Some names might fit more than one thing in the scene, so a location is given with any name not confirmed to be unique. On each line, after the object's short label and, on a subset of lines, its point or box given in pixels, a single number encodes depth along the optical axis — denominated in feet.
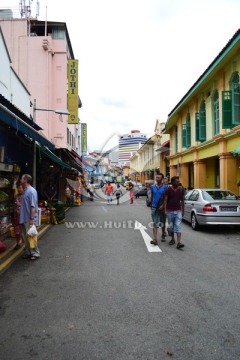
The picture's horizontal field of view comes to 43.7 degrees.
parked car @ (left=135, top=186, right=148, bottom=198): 107.96
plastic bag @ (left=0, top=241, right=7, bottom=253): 21.87
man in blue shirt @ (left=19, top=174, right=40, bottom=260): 20.22
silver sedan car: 30.60
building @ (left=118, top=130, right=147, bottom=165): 453.08
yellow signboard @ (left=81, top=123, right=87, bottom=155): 130.85
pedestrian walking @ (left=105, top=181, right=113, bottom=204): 73.05
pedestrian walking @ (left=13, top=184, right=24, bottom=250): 23.73
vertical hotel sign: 76.13
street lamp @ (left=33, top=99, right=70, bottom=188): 30.94
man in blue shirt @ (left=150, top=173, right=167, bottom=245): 25.22
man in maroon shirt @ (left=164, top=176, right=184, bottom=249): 24.61
